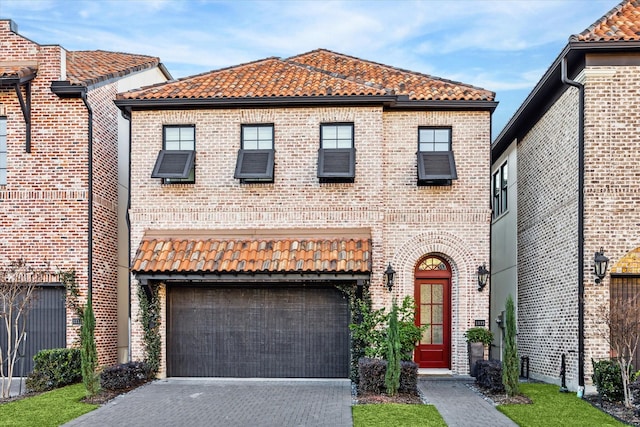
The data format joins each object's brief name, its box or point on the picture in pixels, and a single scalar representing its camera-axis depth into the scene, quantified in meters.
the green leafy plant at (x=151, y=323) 15.70
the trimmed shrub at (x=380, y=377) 13.23
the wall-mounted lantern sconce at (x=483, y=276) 15.73
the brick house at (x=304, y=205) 15.86
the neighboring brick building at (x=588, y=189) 13.39
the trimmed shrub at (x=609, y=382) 12.32
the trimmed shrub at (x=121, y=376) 13.88
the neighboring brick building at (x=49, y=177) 15.90
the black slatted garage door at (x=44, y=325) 15.97
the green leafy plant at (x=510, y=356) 12.67
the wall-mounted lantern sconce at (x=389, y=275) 15.80
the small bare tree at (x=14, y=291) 13.69
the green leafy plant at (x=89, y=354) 13.02
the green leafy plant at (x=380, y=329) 14.43
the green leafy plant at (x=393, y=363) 12.90
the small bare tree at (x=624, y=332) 11.96
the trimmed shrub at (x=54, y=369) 14.31
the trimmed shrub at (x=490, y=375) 13.48
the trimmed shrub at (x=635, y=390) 11.40
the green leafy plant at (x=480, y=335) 15.47
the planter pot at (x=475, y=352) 15.43
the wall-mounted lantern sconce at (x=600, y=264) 13.14
